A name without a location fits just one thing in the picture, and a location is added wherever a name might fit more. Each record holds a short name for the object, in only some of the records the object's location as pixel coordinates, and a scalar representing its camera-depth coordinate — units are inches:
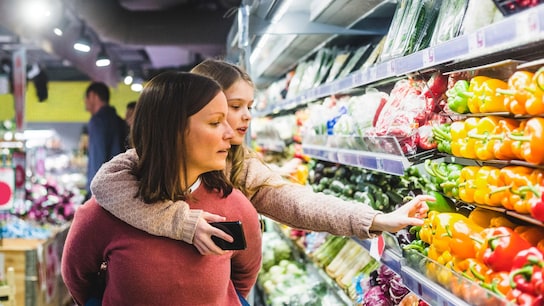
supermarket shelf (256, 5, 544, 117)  50.0
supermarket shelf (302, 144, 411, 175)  87.1
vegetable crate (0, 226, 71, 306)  187.3
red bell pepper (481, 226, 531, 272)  60.1
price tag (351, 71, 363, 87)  101.8
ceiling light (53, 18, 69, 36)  319.3
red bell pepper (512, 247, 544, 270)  53.2
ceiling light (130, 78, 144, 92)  582.9
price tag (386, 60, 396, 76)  86.7
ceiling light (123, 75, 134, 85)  516.2
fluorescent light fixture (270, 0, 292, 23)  122.8
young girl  72.8
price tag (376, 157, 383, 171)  93.7
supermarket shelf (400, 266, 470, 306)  64.6
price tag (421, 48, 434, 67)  72.9
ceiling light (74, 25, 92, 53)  323.0
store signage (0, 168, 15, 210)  198.8
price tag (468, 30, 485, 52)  58.8
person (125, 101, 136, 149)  252.7
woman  73.2
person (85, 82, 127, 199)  249.6
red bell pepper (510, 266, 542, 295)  52.7
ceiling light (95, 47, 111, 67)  361.1
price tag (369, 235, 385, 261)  86.7
